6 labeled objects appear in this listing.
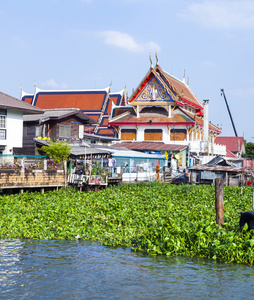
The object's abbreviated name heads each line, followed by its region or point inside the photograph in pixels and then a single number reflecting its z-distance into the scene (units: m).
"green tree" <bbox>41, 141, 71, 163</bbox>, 32.28
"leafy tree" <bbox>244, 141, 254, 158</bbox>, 84.88
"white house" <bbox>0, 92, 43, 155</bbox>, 30.58
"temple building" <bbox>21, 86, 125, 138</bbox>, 57.16
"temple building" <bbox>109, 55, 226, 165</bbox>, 52.03
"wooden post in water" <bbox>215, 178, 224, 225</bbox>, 16.86
